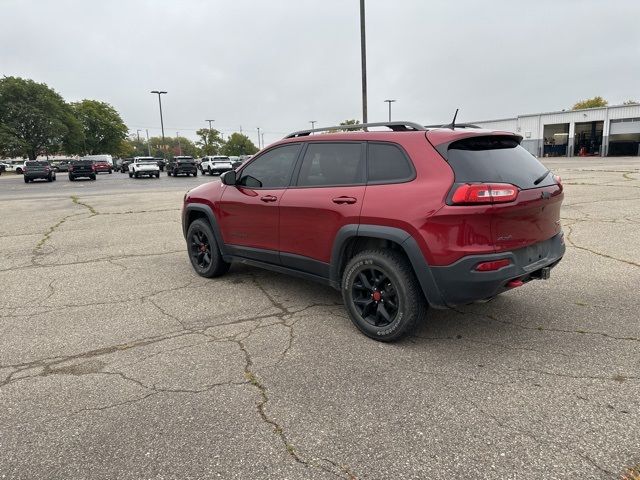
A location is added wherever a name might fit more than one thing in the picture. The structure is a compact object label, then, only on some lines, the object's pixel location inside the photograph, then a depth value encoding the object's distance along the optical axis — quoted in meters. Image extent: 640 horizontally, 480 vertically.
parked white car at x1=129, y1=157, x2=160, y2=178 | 33.83
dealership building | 48.41
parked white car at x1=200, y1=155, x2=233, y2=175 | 36.25
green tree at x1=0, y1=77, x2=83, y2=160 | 57.37
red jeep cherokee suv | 3.13
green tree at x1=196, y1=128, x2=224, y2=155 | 96.62
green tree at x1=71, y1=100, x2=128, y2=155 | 79.06
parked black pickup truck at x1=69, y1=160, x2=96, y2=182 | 32.31
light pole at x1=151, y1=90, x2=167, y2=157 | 58.87
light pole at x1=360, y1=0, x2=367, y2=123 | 15.70
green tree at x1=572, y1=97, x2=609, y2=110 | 81.00
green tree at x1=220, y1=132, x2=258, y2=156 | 100.50
